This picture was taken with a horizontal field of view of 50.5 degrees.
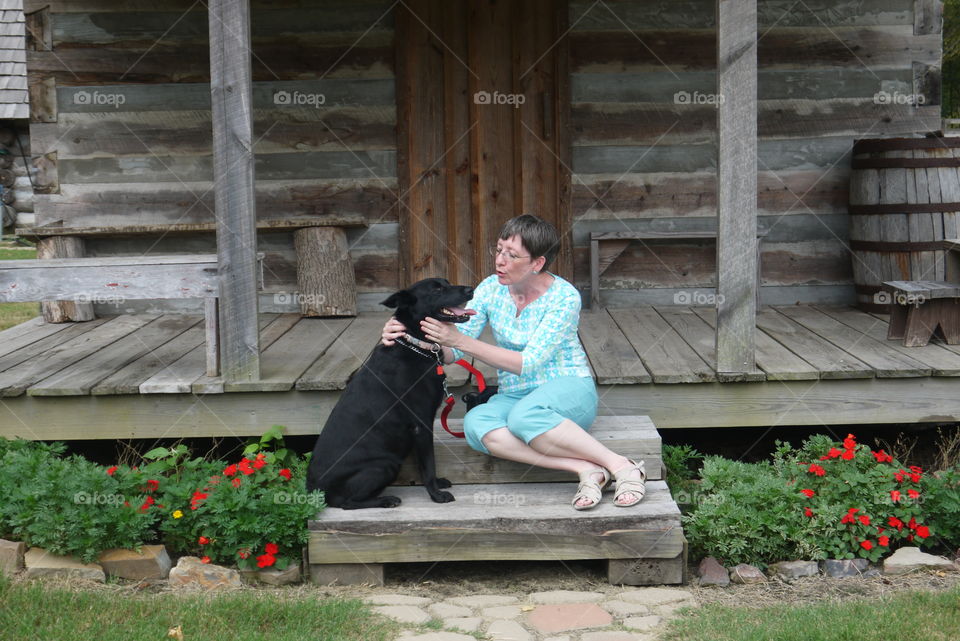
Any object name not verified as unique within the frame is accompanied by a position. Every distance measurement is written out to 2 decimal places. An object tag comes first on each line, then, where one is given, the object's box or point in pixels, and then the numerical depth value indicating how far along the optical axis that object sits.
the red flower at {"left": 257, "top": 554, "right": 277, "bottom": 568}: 4.50
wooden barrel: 6.85
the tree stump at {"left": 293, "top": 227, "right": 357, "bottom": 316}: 7.54
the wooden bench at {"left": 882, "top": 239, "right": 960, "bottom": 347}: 6.04
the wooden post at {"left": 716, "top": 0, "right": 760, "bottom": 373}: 5.23
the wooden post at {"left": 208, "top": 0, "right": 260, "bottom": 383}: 5.25
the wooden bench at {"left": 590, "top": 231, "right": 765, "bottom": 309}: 7.59
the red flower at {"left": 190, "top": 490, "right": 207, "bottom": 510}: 4.62
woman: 4.57
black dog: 4.46
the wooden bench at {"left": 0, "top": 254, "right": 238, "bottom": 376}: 5.65
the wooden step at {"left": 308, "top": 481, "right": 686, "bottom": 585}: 4.51
